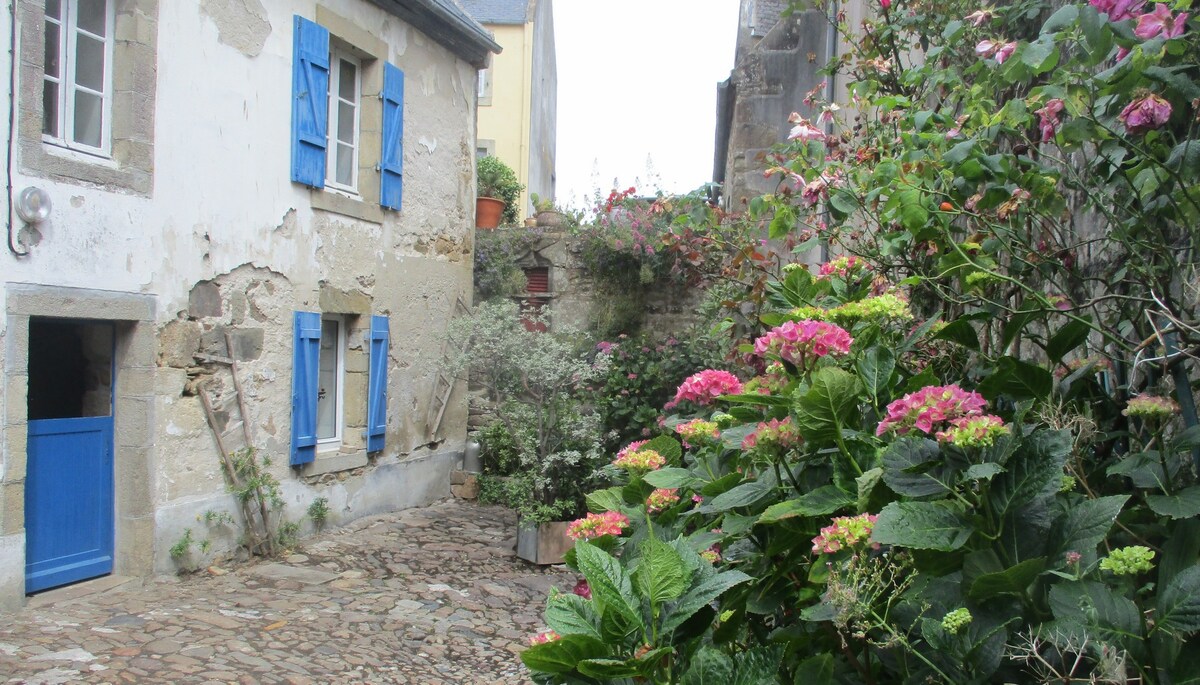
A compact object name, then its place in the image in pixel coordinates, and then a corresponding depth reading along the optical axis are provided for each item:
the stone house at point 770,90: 6.70
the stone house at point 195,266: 5.19
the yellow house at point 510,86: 18.34
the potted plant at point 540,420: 6.88
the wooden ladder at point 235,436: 6.25
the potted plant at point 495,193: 10.97
